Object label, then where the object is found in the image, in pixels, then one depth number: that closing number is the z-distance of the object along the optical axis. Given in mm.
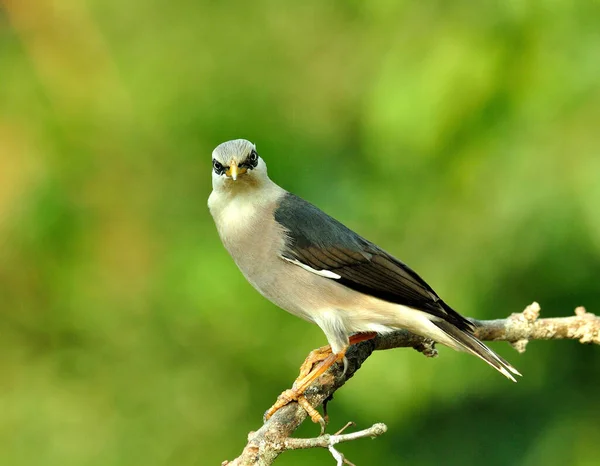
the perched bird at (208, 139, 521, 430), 6727
